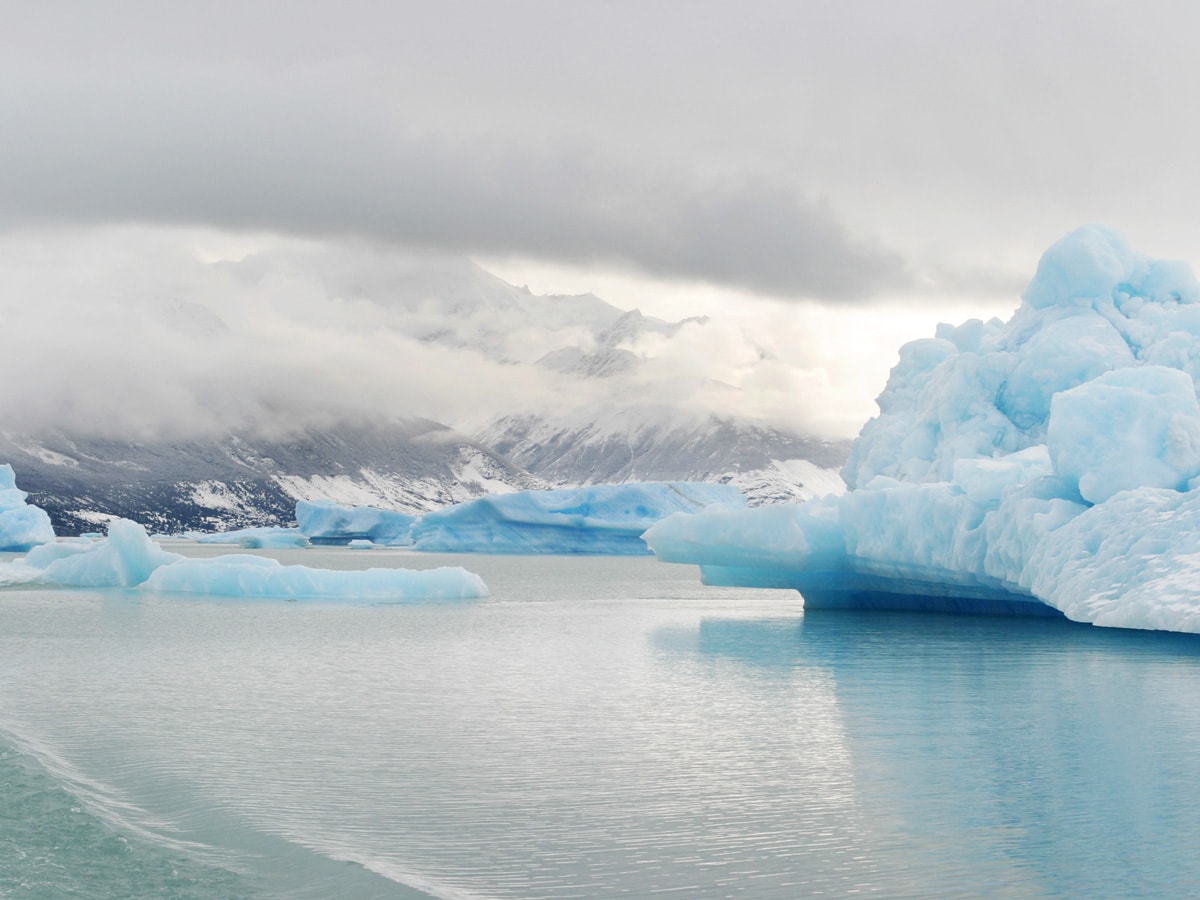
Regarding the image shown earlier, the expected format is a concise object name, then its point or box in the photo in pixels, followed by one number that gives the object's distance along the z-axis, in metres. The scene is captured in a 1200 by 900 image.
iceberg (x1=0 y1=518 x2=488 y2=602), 27.53
